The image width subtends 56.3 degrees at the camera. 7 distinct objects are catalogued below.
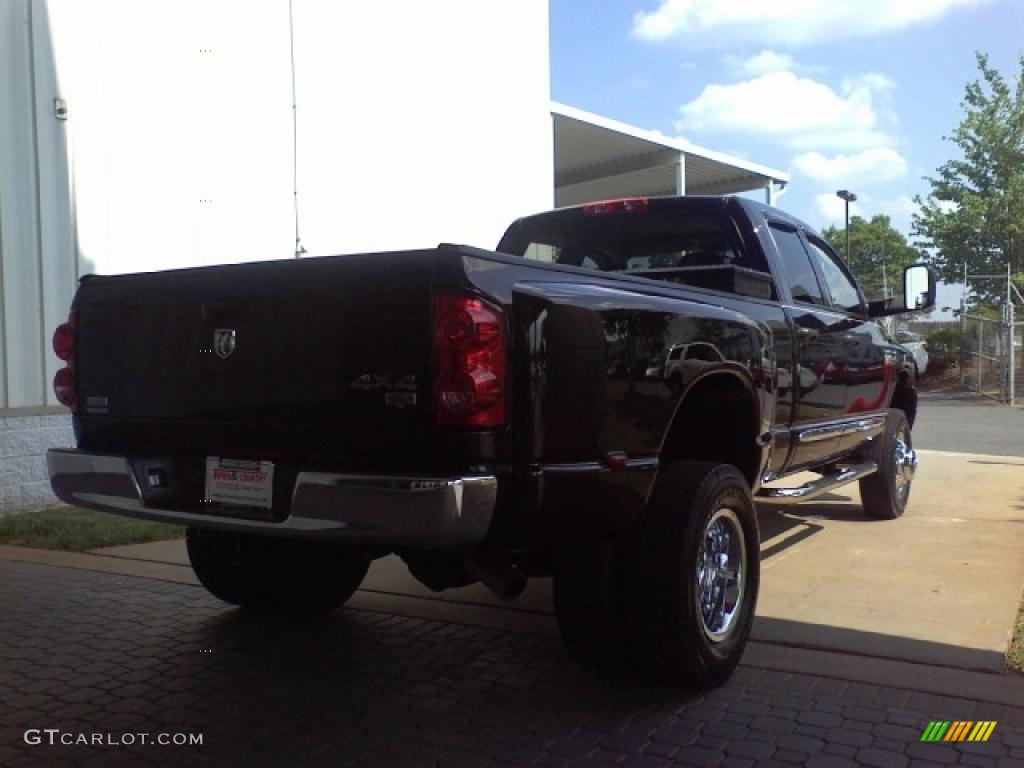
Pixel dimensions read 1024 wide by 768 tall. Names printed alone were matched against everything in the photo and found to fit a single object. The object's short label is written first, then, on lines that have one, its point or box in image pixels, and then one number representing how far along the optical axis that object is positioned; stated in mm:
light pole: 39906
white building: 7523
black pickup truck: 2957
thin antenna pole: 9812
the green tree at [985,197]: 29141
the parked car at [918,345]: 24122
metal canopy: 16844
